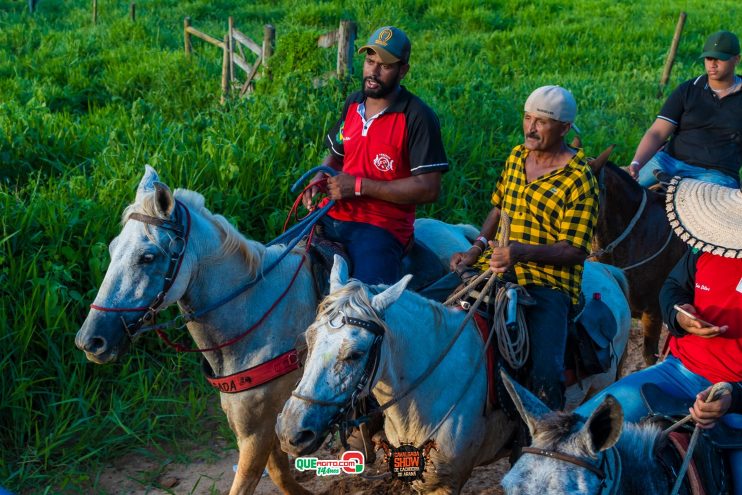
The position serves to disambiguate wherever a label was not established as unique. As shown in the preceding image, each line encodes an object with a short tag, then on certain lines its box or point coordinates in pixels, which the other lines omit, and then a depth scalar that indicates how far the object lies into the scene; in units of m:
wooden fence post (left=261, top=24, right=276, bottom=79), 10.02
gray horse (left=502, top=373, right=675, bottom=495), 2.16
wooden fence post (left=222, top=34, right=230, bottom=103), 11.02
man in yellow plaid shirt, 3.51
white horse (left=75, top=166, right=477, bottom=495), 3.43
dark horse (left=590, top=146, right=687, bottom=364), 6.00
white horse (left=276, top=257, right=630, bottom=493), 2.69
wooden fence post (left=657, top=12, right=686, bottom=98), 12.92
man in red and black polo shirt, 4.10
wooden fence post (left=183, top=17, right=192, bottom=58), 14.42
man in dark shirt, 6.11
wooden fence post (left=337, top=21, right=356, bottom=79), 8.10
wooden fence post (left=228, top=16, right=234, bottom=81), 11.11
